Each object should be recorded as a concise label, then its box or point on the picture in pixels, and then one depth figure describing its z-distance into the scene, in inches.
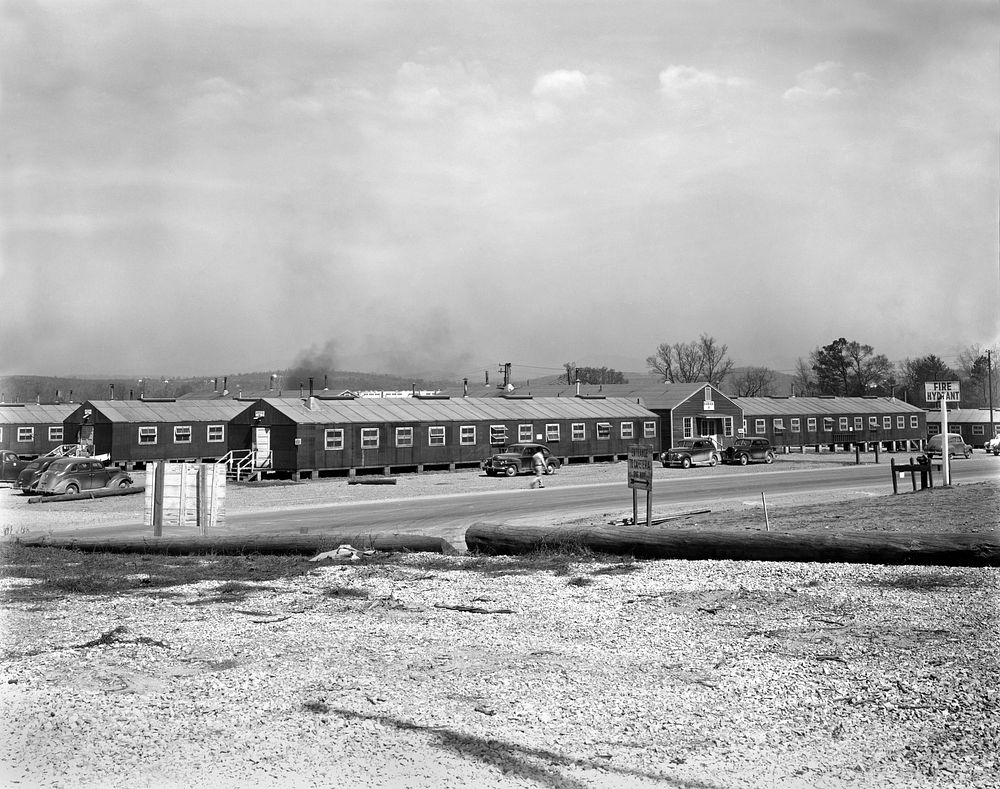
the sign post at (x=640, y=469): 741.3
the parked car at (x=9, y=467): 1737.2
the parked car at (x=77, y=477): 1414.9
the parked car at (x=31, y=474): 1459.2
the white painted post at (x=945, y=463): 1077.8
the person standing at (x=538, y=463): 1877.1
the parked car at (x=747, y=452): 2261.3
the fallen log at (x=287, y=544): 594.9
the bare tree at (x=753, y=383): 5924.2
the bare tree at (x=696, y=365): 5251.0
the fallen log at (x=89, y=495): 1343.5
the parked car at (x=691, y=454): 2164.1
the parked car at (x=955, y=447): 2625.5
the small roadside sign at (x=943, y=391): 952.9
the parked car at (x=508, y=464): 1846.7
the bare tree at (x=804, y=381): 5594.0
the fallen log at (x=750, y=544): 475.5
